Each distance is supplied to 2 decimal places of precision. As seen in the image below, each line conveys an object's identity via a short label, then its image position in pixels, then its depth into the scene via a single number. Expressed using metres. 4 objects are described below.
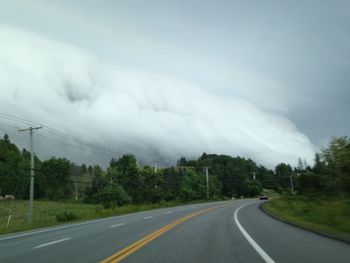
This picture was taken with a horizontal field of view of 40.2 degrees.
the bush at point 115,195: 99.25
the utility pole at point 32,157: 41.85
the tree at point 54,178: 155.50
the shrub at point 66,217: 38.41
